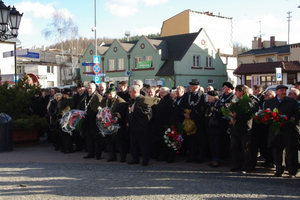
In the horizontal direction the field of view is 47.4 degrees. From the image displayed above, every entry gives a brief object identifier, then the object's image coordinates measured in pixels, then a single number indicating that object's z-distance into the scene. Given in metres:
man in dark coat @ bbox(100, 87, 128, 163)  8.98
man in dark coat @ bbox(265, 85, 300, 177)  7.06
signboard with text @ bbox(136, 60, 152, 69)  44.19
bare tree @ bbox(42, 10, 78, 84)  49.66
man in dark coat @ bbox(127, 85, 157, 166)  8.57
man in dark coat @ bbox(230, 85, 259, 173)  7.43
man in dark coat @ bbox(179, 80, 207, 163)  8.81
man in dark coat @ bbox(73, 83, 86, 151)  11.05
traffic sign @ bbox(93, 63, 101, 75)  19.98
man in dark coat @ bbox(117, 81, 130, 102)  9.97
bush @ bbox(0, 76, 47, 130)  11.96
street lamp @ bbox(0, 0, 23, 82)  11.06
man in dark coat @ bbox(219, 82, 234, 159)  8.23
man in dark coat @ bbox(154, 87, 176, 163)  8.99
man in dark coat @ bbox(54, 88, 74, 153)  10.73
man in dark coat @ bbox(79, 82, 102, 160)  9.57
